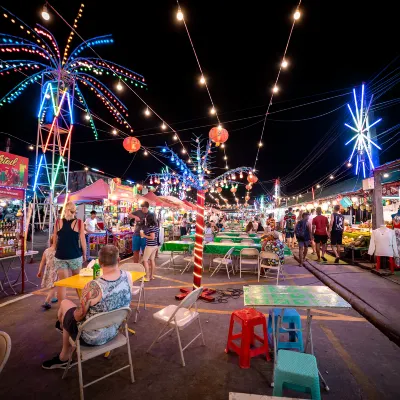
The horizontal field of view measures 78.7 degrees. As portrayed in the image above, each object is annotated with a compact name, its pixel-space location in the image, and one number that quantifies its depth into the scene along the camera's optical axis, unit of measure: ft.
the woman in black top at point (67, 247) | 13.37
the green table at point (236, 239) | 32.83
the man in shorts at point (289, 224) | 37.91
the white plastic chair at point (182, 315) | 9.62
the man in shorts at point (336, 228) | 28.37
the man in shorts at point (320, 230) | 28.66
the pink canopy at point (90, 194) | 28.37
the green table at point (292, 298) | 8.51
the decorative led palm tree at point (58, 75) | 22.48
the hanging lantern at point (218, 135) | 22.77
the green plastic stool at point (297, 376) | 6.45
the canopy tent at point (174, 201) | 42.47
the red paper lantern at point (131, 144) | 25.49
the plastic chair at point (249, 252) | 23.56
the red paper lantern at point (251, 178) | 41.75
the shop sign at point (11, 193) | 18.40
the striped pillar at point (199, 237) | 16.58
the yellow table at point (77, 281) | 10.51
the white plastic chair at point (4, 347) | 5.36
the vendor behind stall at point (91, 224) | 30.41
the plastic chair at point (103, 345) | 7.28
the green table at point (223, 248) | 25.09
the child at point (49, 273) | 14.39
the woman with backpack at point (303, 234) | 28.50
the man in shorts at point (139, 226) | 21.36
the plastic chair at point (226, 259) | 23.54
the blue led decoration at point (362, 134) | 26.91
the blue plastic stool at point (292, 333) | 10.28
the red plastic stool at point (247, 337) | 9.50
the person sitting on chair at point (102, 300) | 7.69
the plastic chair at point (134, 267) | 14.62
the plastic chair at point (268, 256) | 21.31
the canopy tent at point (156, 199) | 36.91
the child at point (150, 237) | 20.40
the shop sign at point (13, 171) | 19.01
